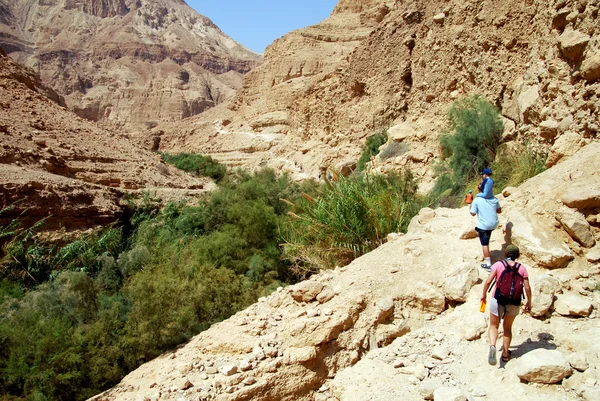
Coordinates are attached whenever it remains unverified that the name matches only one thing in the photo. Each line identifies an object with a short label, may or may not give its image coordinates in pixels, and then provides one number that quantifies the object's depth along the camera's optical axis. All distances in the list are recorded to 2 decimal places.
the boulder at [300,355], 4.74
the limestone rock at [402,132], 15.05
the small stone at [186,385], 4.60
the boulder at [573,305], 4.13
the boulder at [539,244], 4.78
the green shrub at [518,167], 7.77
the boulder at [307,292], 5.65
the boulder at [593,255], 4.63
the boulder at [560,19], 8.18
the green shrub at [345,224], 7.71
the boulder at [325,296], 5.50
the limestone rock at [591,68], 7.07
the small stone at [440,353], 4.22
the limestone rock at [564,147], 6.91
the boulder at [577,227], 4.79
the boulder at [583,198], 4.86
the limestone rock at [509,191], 6.28
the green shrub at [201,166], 26.44
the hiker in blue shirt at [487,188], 5.45
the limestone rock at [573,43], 7.49
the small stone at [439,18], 14.98
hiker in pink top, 3.84
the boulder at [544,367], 3.53
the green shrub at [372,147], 17.31
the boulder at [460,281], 4.90
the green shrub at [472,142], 10.48
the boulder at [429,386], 3.81
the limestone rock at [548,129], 8.12
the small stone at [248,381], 4.54
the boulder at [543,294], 4.22
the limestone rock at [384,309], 5.11
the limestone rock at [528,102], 9.12
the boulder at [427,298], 4.96
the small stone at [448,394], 3.55
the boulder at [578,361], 3.54
